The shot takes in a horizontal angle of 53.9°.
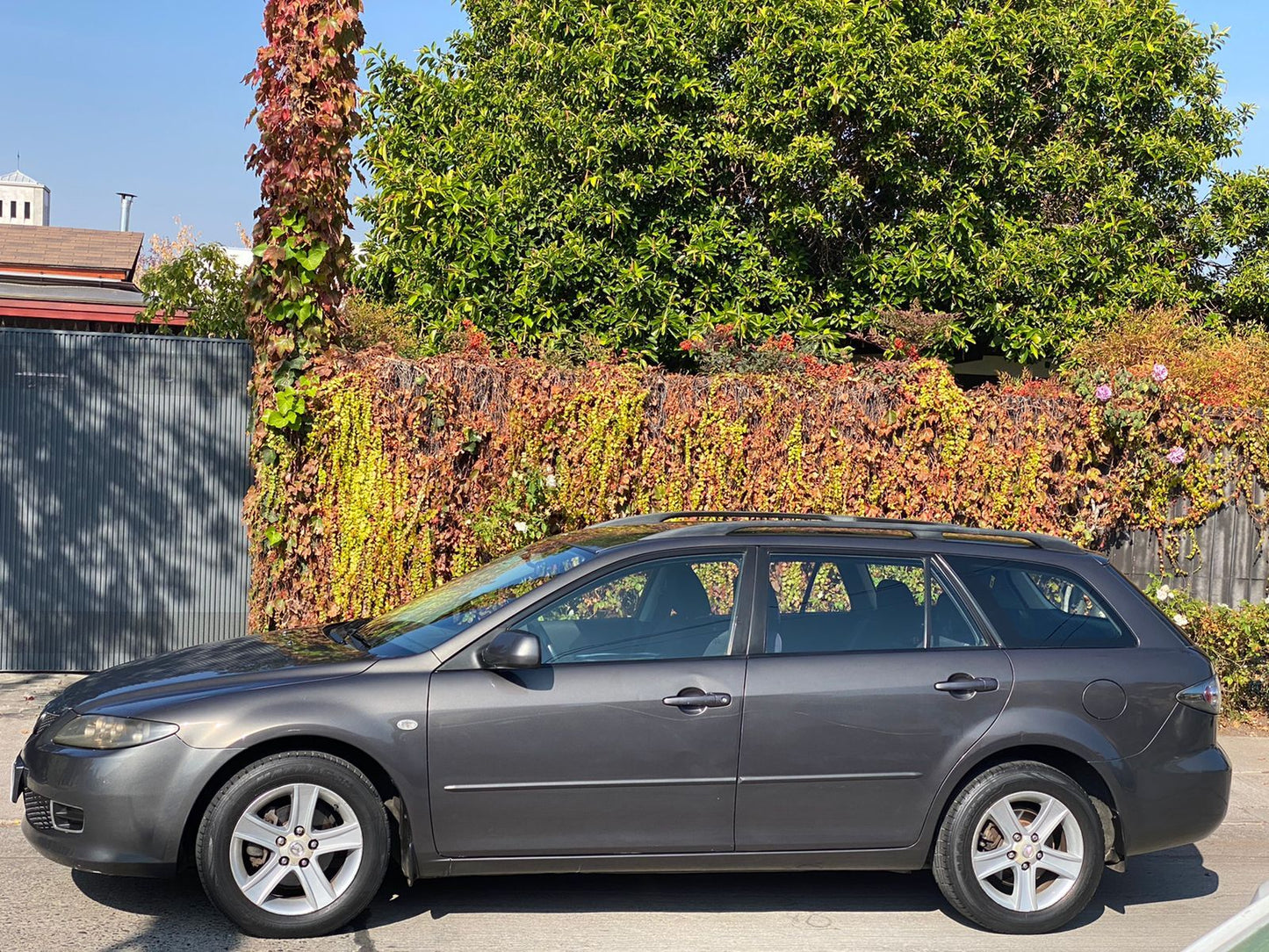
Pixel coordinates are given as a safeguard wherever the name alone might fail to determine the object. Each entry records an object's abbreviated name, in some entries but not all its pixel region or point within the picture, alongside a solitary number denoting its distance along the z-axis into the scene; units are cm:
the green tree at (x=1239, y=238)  1514
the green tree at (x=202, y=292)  1076
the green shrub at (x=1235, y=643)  907
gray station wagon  470
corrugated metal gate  932
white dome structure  8594
